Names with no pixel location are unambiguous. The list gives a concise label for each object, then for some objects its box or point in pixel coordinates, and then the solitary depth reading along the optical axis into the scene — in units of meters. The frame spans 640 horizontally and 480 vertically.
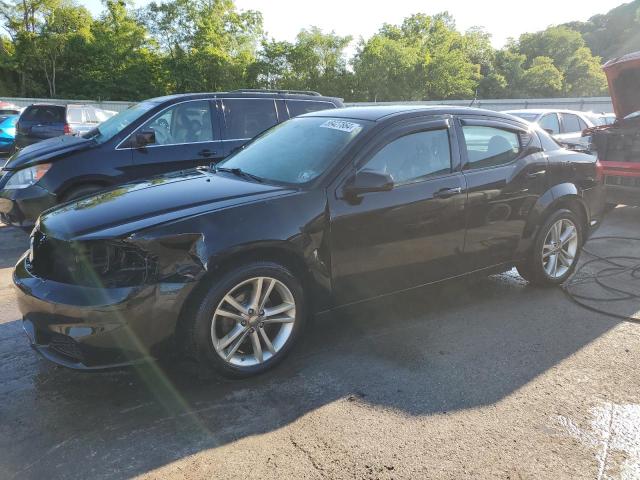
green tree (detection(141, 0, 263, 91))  38.38
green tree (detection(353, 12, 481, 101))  42.03
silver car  10.38
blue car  14.24
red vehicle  7.57
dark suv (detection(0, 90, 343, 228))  5.91
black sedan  2.86
